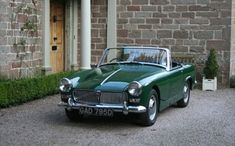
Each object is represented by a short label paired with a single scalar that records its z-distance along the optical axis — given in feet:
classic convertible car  24.80
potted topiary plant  43.78
